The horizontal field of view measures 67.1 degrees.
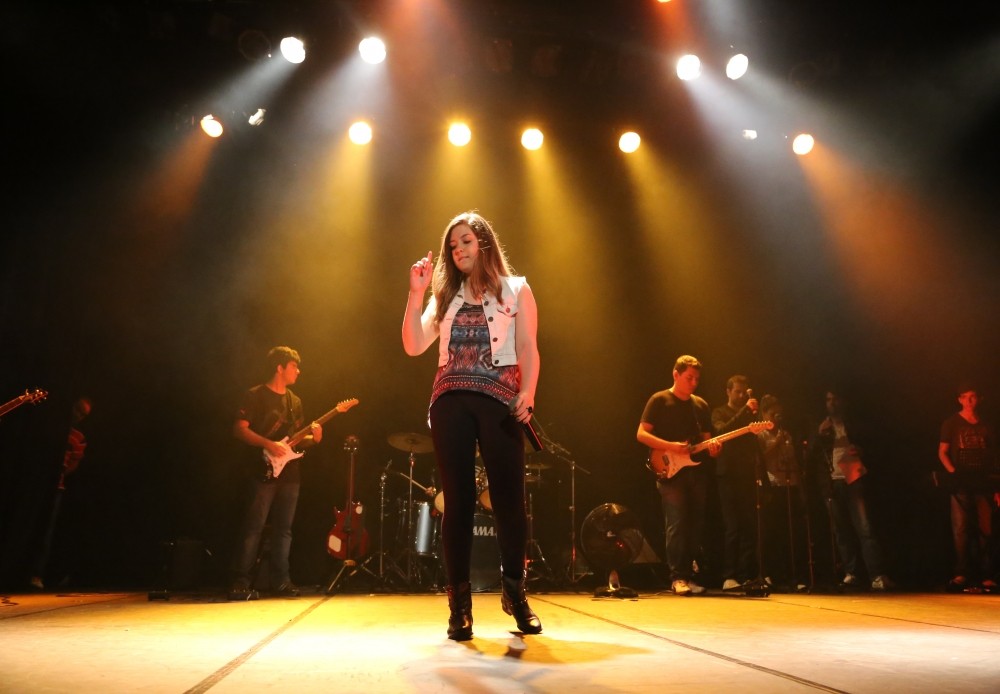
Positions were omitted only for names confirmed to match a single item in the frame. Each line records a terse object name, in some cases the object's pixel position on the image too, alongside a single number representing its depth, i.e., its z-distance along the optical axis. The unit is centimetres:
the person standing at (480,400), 307
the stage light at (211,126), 739
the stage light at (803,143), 806
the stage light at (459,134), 794
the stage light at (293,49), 684
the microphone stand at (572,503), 688
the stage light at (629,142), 812
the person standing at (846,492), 734
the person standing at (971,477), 730
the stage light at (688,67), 706
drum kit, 684
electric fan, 667
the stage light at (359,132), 782
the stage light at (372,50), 688
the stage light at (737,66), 713
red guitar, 686
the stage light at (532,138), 806
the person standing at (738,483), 704
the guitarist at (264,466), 621
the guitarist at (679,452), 633
